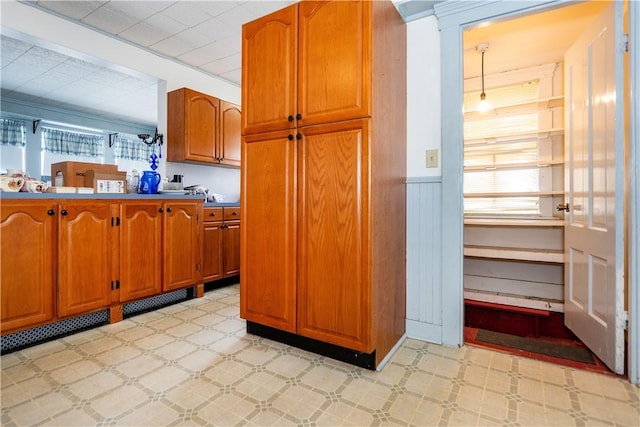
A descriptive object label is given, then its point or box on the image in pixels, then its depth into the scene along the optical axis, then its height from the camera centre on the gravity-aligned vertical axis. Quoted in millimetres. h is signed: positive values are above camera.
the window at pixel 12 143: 4660 +996
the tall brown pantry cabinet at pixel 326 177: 1661 +185
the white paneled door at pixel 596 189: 1645 +118
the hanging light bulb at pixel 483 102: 2760 +979
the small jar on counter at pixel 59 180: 2426 +234
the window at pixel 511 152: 2951 +555
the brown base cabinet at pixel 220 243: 3146 -331
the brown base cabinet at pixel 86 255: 1875 -303
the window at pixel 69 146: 5121 +1087
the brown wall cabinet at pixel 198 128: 3291 +888
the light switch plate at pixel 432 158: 2043 +327
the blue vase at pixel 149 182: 2832 +253
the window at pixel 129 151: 6004 +1144
